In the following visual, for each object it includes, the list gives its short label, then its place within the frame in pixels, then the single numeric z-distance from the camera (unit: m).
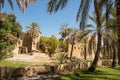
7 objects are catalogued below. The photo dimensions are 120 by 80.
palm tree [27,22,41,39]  23.94
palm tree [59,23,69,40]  25.29
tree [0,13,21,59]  14.45
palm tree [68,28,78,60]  21.38
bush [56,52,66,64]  12.32
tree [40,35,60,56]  23.40
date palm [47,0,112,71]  7.06
